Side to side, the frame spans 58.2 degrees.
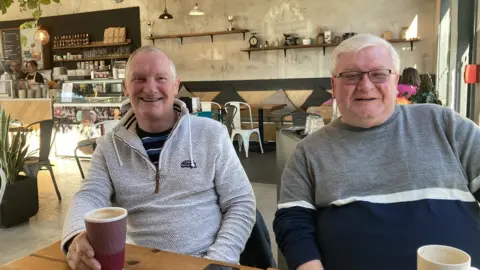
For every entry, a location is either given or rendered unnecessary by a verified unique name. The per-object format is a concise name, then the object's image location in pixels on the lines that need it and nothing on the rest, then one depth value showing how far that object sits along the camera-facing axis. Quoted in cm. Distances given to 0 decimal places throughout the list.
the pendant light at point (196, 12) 875
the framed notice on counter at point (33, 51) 1118
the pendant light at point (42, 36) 921
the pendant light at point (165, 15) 901
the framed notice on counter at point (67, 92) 730
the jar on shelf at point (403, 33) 800
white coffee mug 71
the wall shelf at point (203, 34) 922
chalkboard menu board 1168
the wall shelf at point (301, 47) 808
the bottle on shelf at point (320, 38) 855
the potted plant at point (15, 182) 412
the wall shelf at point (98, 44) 1029
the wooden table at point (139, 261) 124
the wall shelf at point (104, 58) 1030
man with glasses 133
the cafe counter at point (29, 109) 791
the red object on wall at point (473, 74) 328
